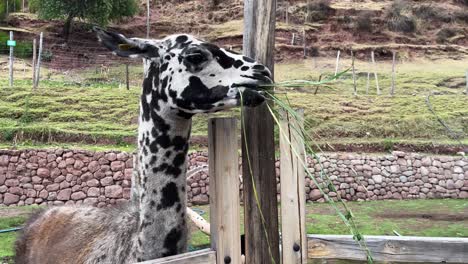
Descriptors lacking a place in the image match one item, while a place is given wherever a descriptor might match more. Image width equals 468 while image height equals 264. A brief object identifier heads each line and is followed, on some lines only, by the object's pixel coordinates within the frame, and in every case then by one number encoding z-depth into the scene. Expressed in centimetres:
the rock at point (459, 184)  1330
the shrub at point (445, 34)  3491
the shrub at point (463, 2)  3966
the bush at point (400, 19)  3616
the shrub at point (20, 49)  2745
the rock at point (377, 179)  1345
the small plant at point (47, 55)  2731
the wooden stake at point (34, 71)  1722
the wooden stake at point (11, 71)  1743
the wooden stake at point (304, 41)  3184
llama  227
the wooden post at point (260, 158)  239
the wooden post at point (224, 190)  229
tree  3147
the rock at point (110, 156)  1217
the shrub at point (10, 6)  3460
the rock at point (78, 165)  1203
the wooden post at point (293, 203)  235
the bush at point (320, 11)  3806
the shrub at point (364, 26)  3642
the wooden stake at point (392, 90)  2128
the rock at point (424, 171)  1347
